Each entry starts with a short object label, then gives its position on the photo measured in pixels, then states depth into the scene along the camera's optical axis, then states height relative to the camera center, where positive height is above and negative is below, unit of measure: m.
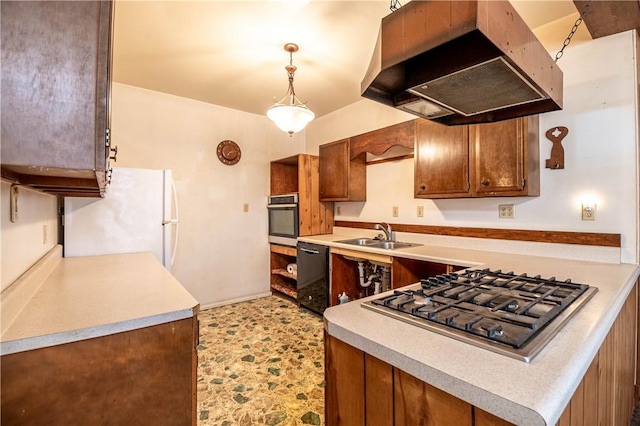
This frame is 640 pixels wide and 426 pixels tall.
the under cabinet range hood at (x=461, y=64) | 0.84 +0.53
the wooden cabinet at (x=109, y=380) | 0.85 -0.53
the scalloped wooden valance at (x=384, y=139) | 2.75 +0.77
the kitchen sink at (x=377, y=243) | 2.92 -0.28
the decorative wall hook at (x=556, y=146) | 1.98 +0.47
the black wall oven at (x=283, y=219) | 3.60 -0.04
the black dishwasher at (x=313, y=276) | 3.09 -0.66
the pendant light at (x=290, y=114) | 2.35 +0.83
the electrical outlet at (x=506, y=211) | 2.25 +0.03
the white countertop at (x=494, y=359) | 0.56 -0.34
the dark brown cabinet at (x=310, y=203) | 3.58 +0.17
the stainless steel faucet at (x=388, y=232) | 3.02 -0.17
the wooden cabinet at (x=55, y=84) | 0.69 +0.32
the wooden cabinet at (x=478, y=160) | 1.95 +0.41
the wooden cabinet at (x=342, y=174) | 3.32 +0.49
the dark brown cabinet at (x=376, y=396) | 0.68 -0.47
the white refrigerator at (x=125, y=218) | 2.20 -0.01
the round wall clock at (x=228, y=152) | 3.65 +0.80
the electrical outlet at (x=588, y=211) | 1.88 +0.02
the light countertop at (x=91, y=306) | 0.90 -0.34
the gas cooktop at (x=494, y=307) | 0.77 -0.31
